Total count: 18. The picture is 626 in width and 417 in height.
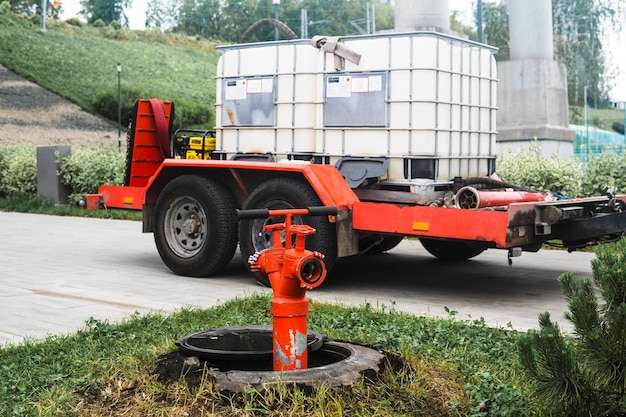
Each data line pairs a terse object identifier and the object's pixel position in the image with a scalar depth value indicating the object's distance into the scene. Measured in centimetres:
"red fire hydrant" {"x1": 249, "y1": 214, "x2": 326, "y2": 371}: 470
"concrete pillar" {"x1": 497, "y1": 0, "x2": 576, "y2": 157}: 2184
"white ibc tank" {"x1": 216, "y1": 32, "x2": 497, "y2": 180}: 925
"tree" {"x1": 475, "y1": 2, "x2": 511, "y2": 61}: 7044
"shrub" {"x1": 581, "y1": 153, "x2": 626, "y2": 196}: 1316
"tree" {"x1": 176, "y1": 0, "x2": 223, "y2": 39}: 8392
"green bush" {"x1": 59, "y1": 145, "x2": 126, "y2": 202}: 1928
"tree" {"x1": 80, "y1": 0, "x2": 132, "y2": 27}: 8200
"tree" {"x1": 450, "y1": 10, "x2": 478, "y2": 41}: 7568
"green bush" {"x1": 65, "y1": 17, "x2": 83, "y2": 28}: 6644
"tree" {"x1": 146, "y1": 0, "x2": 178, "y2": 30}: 8650
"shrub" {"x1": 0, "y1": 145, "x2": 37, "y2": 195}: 2120
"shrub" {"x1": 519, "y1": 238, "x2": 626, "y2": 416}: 393
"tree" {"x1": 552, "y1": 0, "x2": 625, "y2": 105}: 7056
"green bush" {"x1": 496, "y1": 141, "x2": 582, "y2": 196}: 1405
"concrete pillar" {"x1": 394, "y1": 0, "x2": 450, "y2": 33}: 1891
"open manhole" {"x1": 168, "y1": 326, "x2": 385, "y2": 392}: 464
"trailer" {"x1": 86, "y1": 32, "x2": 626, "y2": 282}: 888
